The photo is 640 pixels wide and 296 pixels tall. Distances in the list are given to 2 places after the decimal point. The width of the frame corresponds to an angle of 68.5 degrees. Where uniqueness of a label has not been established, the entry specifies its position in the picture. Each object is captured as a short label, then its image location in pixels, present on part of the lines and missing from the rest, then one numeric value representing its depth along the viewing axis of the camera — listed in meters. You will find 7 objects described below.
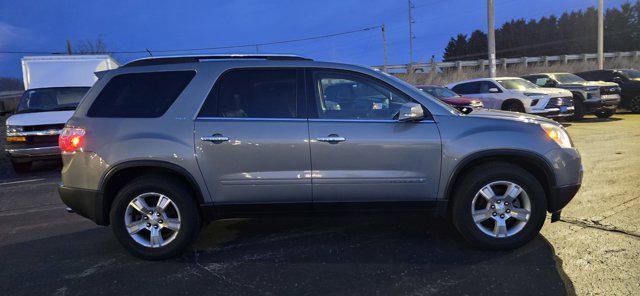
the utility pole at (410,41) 60.66
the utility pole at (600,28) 25.05
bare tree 41.66
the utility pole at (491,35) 19.66
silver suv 4.20
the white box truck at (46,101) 9.68
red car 13.77
